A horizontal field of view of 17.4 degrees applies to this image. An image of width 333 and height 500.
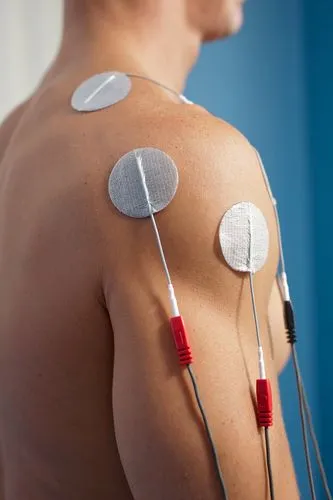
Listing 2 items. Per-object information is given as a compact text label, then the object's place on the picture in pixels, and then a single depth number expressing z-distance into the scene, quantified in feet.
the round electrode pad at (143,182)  2.37
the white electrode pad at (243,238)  2.36
